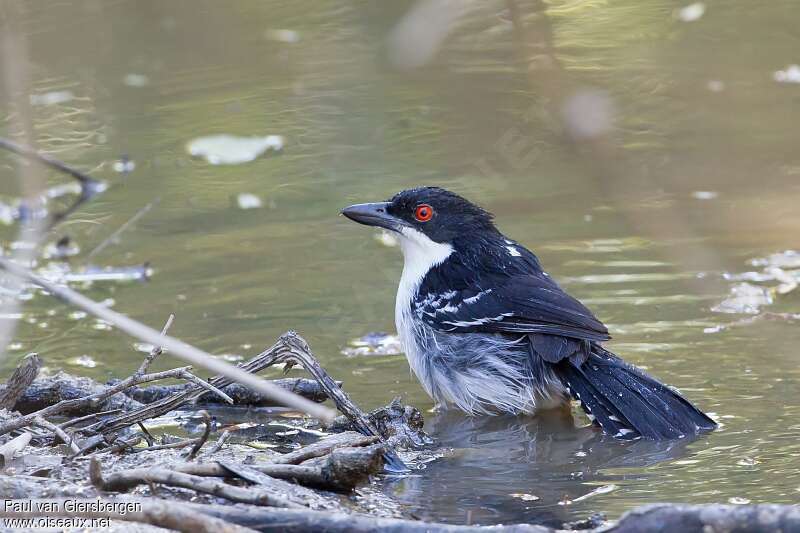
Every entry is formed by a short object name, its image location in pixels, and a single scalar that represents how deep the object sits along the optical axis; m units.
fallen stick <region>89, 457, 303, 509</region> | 8.15
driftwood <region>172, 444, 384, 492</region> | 9.45
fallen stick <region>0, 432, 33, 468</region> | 9.62
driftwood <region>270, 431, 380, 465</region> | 9.80
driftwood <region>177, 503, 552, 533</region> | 7.46
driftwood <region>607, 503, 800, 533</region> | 6.84
